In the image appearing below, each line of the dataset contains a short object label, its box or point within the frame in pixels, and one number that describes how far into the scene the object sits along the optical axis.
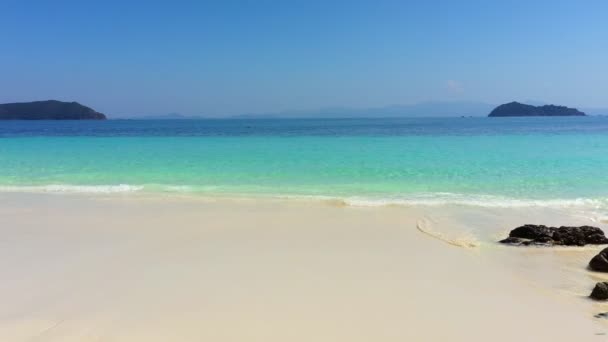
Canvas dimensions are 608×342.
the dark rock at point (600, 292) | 4.58
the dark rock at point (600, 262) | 5.46
